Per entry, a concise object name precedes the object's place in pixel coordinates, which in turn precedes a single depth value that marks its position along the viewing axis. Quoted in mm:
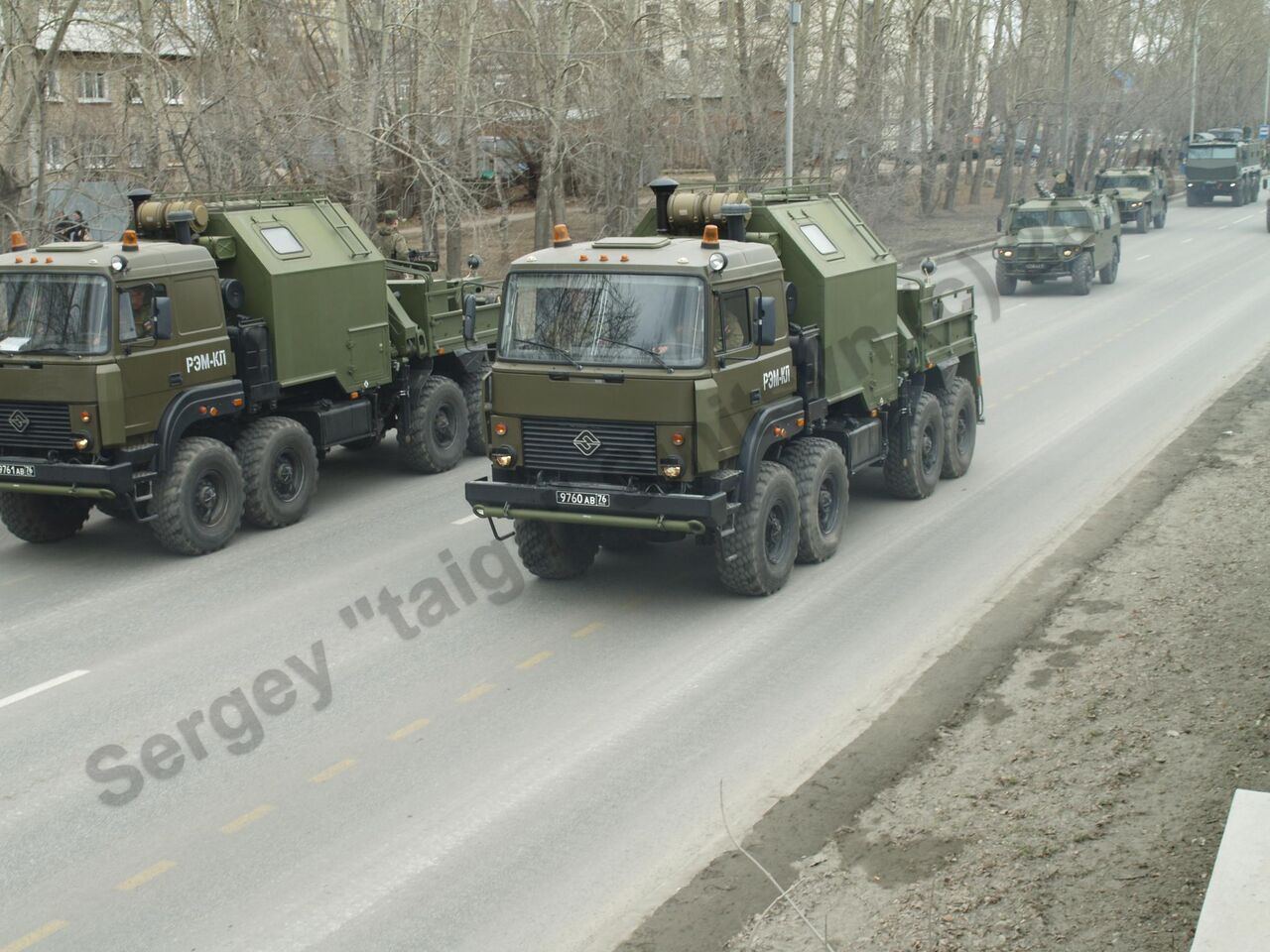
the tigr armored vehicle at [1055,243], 29688
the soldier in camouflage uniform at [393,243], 17781
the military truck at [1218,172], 57250
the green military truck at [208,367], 12258
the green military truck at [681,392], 10695
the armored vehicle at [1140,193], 44781
